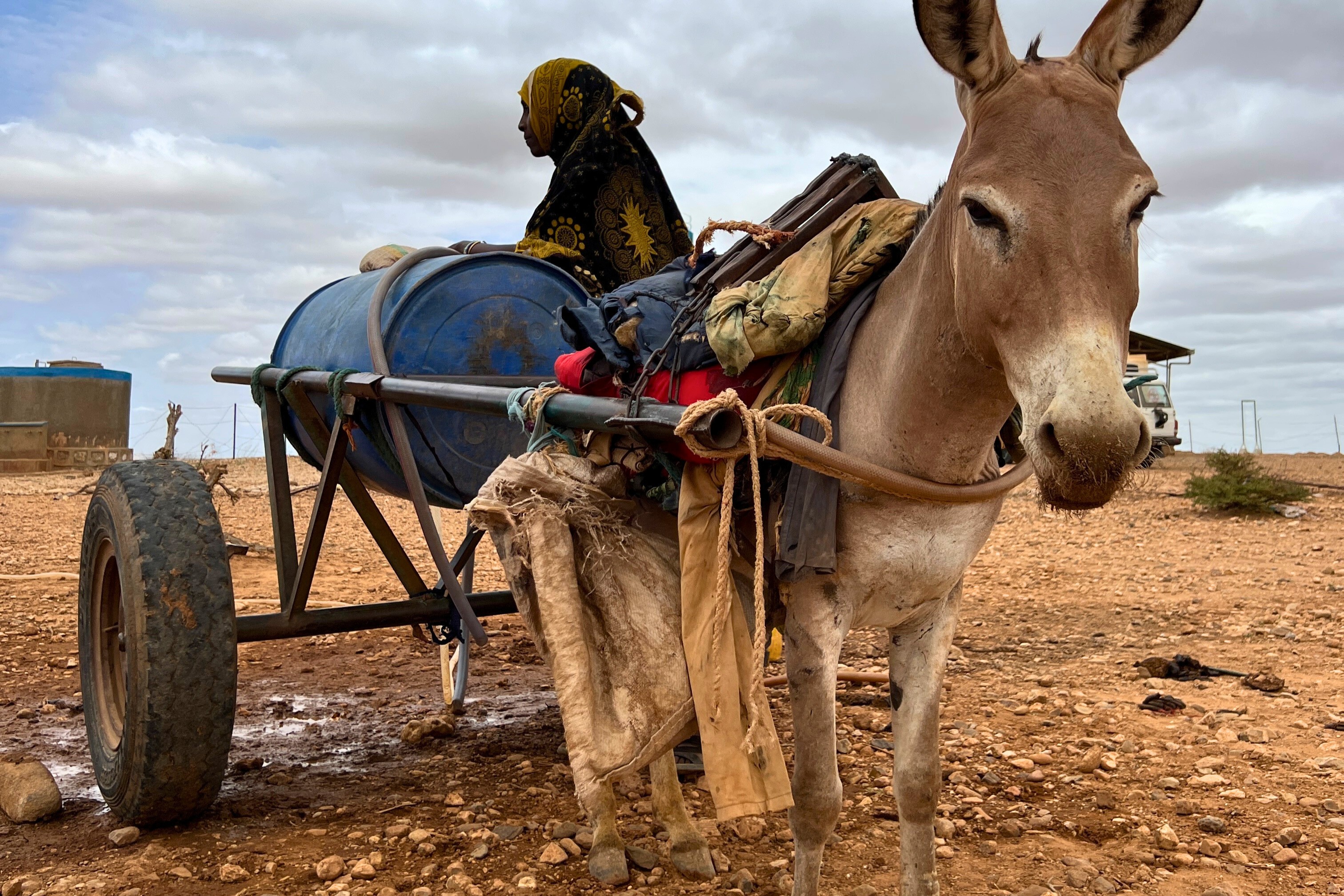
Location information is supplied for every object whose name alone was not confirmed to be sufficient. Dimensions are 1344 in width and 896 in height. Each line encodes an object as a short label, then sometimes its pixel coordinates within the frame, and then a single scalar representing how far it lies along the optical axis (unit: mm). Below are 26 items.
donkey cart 3197
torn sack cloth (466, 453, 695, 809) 2568
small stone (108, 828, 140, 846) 3172
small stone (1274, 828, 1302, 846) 3053
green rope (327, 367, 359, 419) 3494
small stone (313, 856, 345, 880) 2898
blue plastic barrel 3809
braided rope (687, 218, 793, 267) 2697
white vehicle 18422
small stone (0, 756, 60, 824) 3363
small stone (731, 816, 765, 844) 3328
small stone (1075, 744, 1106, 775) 3768
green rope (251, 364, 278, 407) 4125
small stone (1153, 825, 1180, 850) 3082
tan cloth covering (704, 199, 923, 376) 2309
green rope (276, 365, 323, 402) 3896
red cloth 2480
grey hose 3482
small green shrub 11164
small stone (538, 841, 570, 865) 3066
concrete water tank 24578
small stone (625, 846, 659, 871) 3086
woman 4152
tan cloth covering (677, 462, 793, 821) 2352
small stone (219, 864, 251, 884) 2883
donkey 1686
